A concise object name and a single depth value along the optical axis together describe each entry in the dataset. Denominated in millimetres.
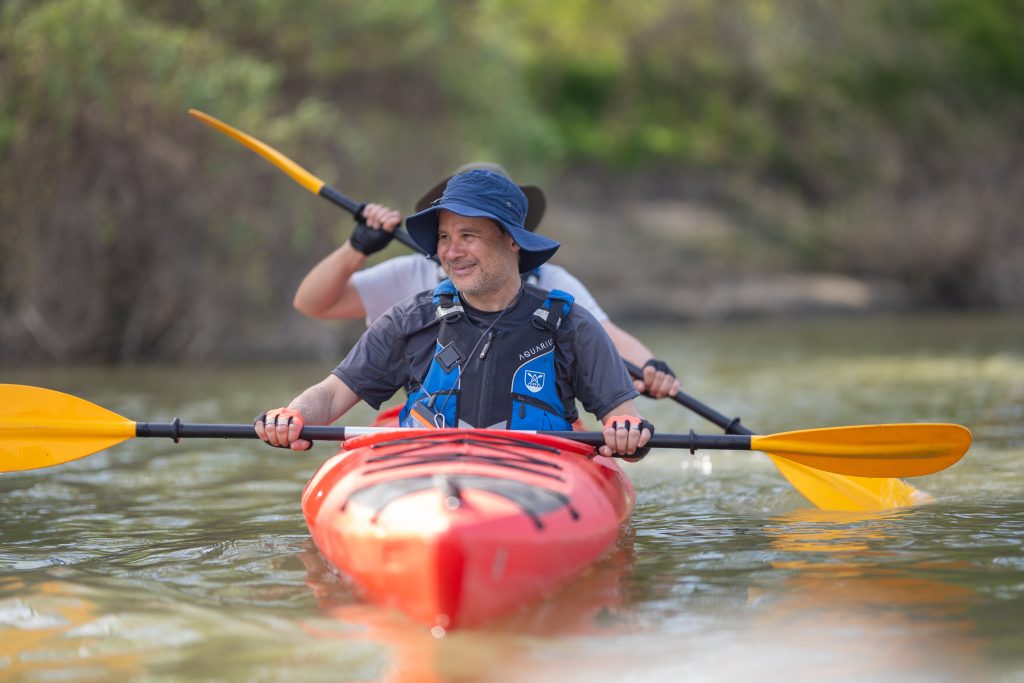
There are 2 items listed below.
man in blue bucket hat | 7766
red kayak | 6137
